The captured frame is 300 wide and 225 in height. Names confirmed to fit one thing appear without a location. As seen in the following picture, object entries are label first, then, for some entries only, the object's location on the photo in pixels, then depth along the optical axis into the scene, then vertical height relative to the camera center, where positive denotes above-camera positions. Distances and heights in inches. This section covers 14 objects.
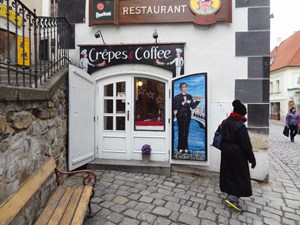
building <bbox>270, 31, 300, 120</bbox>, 856.9 +132.5
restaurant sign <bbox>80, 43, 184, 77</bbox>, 191.5 +47.5
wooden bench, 77.1 -41.5
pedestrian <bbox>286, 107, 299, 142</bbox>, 368.8 -18.2
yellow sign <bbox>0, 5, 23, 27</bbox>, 224.1 +97.6
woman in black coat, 128.6 -26.6
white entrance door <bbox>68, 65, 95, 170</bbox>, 164.6 -5.8
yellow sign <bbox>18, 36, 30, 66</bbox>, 225.2 +62.5
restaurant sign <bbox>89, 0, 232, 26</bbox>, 184.5 +83.7
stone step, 184.1 -45.7
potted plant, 194.1 -35.1
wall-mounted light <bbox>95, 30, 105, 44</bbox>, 198.8 +66.9
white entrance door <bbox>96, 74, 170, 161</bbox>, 199.3 -4.6
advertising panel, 183.5 -5.6
